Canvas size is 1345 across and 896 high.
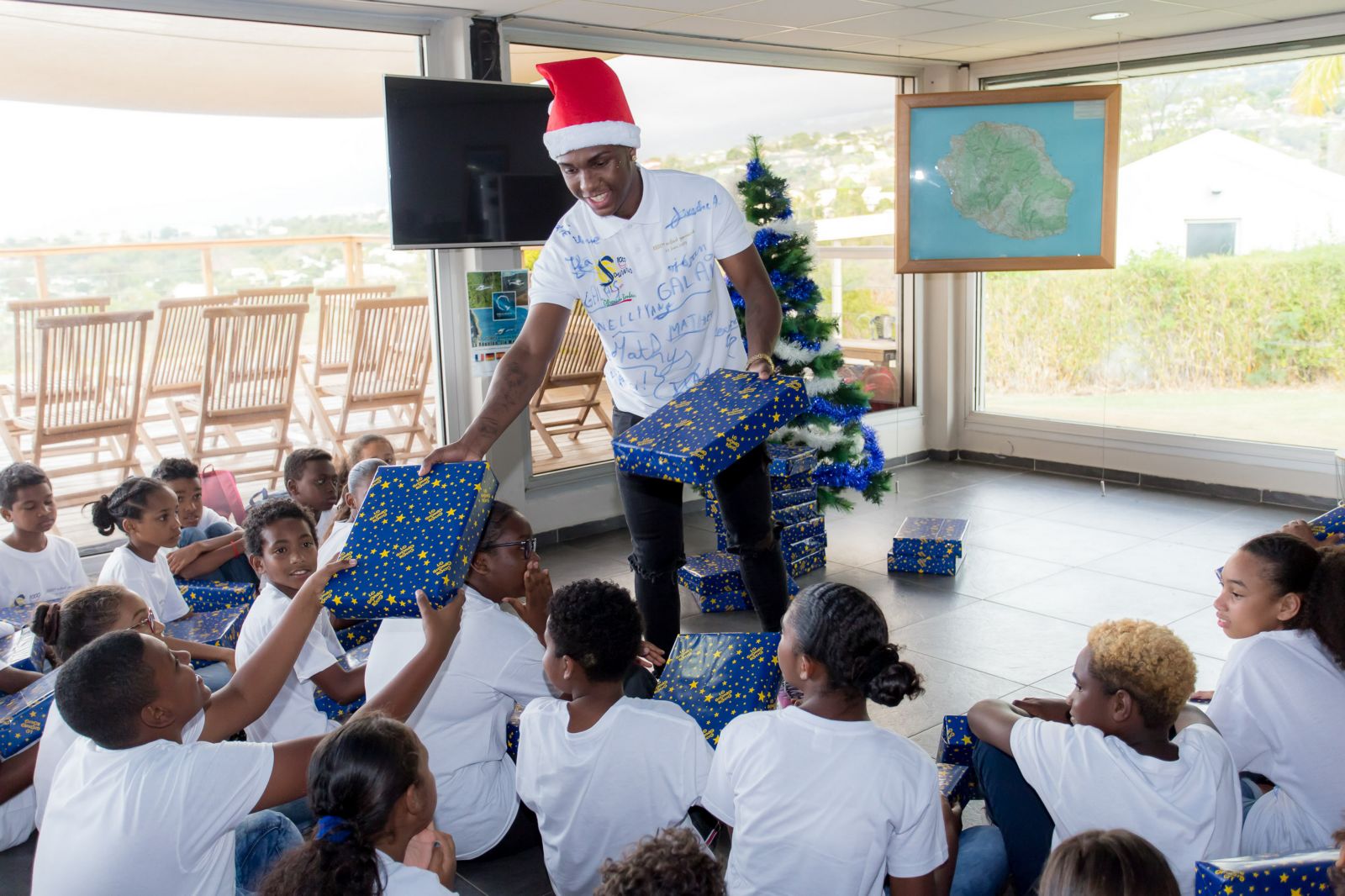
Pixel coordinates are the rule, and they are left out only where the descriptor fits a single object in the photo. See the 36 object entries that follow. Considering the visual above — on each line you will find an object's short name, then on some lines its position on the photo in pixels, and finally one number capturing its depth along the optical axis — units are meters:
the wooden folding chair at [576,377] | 6.21
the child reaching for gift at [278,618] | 2.76
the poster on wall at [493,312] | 5.45
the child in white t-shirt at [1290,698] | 2.15
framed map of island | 6.21
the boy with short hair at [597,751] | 2.18
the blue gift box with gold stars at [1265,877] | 1.70
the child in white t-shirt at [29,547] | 3.70
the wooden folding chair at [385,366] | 5.75
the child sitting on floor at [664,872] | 1.50
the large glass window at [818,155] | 6.21
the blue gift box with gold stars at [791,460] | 5.18
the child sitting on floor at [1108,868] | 1.52
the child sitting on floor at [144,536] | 3.53
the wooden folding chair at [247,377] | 5.37
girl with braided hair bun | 1.89
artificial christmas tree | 5.46
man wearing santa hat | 2.88
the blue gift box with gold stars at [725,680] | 2.67
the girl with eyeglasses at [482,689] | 2.51
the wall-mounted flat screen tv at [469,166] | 5.00
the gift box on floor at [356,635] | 3.59
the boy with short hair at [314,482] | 4.11
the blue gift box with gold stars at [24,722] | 2.78
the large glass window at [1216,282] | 6.14
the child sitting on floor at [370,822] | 1.59
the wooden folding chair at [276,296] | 5.59
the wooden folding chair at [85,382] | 4.93
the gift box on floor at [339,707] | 2.88
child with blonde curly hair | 1.95
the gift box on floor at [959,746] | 2.55
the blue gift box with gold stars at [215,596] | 3.86
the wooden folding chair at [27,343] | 4.90
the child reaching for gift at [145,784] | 1.82
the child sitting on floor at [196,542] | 4.00
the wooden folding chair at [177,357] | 5.34
